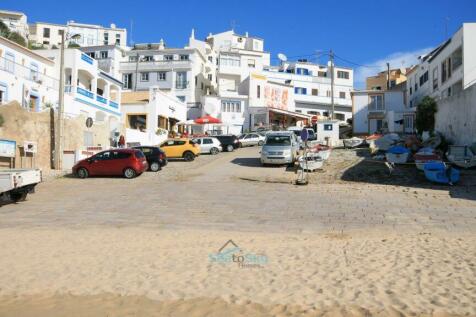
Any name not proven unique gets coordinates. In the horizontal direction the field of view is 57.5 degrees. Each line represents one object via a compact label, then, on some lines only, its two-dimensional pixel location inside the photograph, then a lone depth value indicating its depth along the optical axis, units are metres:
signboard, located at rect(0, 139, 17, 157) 21.19
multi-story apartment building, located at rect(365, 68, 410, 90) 76.73
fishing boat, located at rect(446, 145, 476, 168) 21.24
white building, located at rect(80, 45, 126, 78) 59.75
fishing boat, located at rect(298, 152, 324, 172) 23.89
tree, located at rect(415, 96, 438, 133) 34.44
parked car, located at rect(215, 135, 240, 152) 37.69
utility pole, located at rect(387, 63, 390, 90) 70.81
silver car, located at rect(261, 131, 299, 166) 26.34
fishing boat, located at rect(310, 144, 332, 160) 26.72
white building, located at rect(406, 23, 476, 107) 33.44
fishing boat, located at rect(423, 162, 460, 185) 18.64
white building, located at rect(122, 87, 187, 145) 43.59
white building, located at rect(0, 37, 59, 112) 27.48
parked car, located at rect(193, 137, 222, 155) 35.91
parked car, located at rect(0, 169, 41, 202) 15.05
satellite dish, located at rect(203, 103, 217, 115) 56.06
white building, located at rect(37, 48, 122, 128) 34.00
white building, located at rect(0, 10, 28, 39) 82.25
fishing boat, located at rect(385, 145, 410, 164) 24.09
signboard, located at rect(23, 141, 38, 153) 23.06
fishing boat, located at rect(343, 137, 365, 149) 34.66
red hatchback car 23.45
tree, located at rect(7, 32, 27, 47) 57.94
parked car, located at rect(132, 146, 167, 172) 26.22
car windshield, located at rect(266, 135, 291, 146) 27.22
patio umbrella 47.44
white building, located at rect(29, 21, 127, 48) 96.38
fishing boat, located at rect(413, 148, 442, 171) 21.00
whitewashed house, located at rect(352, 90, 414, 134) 50.99
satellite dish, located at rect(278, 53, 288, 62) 83.50
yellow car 31.69
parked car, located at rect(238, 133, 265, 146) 42.72
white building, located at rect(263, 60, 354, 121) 73.44
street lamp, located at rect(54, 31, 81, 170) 25.53
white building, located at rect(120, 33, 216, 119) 59.34
